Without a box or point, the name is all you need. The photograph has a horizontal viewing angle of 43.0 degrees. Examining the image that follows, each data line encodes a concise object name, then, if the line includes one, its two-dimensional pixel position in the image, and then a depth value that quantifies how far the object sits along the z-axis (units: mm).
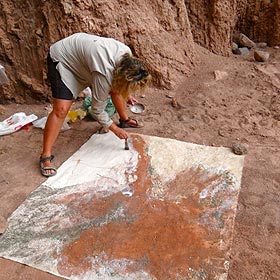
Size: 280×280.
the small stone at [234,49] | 4762
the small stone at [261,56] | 4242
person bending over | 2170
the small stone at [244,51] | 4738
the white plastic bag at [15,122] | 2936
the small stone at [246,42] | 4906
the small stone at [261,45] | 4935
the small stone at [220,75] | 3749
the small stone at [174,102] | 3336
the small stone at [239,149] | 2586
